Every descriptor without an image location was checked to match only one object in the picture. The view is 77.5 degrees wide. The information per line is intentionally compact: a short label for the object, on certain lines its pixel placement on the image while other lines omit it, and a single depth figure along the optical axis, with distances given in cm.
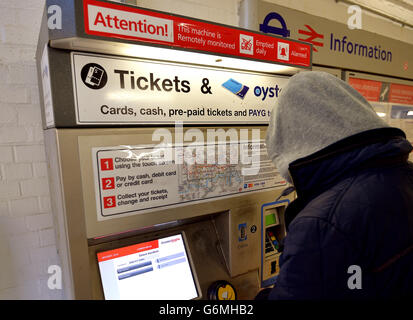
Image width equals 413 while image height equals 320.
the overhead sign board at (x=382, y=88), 276
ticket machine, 94
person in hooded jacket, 70
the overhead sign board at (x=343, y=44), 228
